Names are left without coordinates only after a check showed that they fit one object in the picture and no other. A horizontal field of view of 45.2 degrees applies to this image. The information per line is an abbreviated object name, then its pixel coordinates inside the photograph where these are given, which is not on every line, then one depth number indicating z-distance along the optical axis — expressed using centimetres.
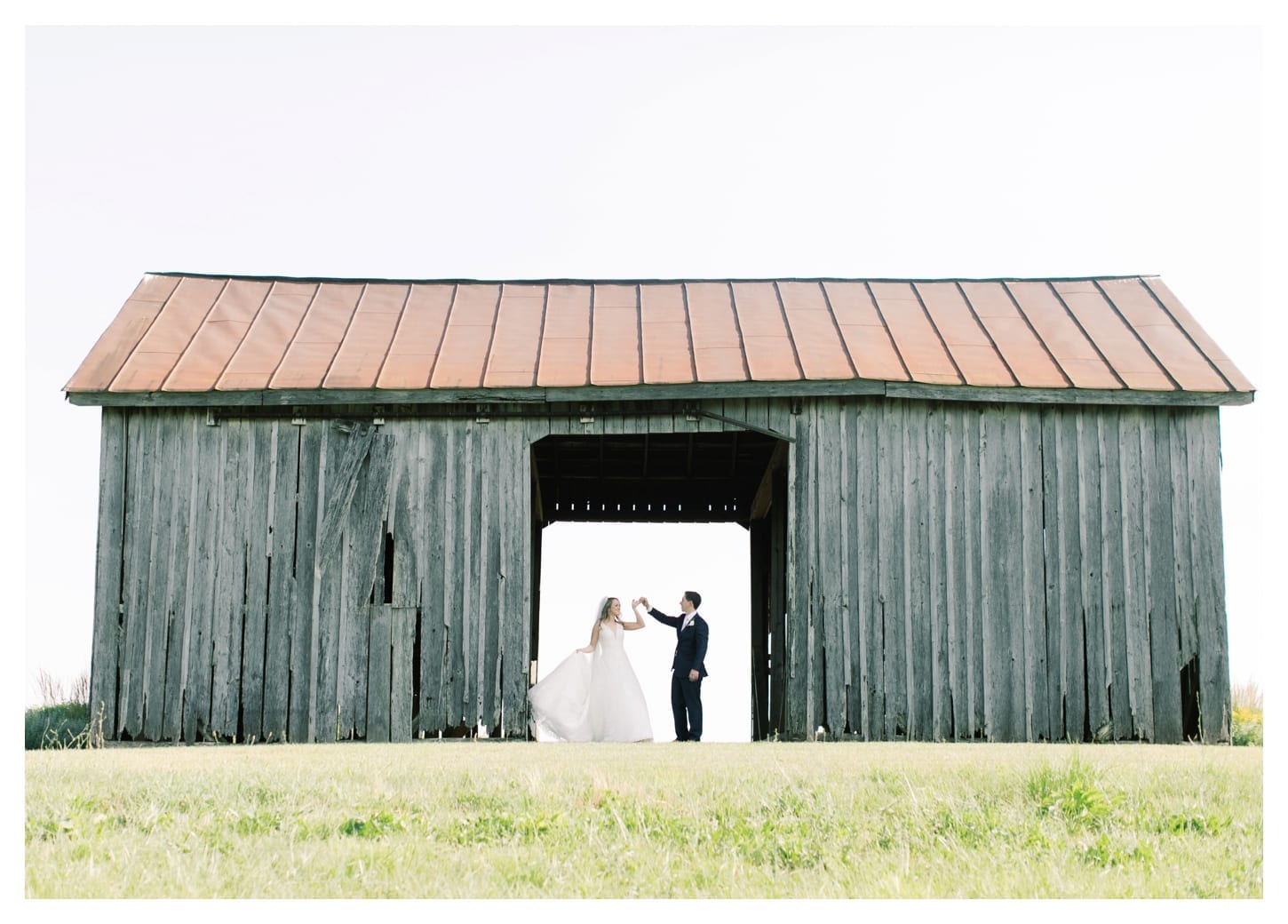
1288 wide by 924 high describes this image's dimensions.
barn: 1612
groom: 1719
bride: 1720
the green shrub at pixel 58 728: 1605
